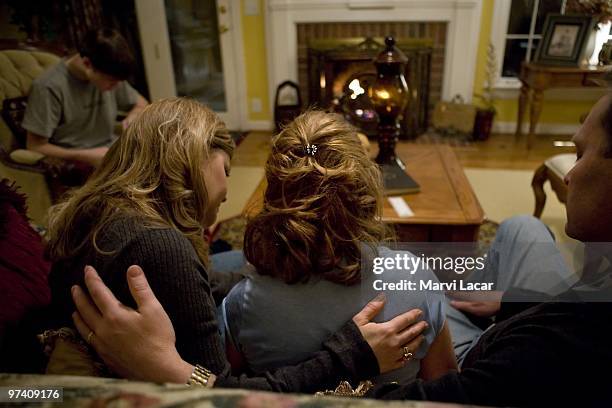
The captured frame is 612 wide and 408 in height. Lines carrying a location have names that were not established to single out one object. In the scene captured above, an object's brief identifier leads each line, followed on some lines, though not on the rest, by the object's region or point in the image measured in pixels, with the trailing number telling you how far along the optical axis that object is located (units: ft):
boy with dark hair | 6.27
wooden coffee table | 5.12
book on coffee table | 5.76
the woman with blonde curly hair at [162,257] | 2.41
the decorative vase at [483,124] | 12.04
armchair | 5.98
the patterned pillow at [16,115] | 6.48
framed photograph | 10.44
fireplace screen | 11.84
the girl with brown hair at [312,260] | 2.64
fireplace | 11.76
